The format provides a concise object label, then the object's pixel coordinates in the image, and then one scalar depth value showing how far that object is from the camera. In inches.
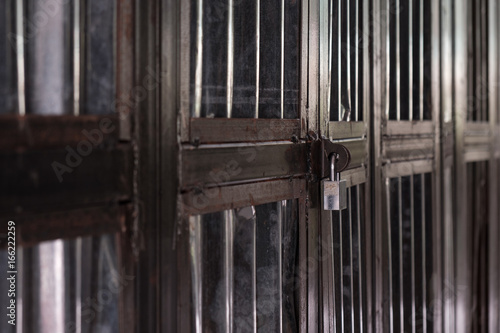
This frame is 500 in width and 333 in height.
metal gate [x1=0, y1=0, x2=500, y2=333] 31.6
